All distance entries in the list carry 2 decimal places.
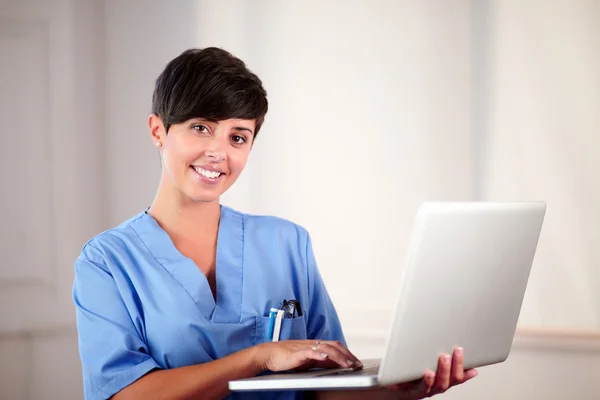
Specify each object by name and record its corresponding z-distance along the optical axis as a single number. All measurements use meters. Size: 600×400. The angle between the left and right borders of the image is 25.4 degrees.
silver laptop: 1.59
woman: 1.82
